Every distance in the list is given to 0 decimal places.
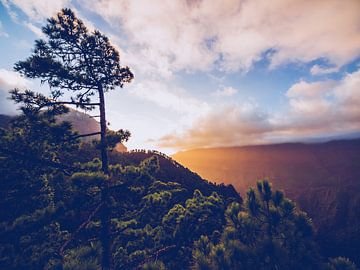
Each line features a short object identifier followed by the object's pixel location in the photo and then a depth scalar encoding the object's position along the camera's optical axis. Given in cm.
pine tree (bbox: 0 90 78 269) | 694
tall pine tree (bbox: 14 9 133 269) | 752
